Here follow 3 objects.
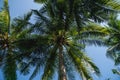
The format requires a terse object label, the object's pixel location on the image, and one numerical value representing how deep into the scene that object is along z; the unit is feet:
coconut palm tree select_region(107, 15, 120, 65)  38.26
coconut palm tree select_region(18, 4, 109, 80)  30.10
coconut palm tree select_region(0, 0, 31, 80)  31.20
